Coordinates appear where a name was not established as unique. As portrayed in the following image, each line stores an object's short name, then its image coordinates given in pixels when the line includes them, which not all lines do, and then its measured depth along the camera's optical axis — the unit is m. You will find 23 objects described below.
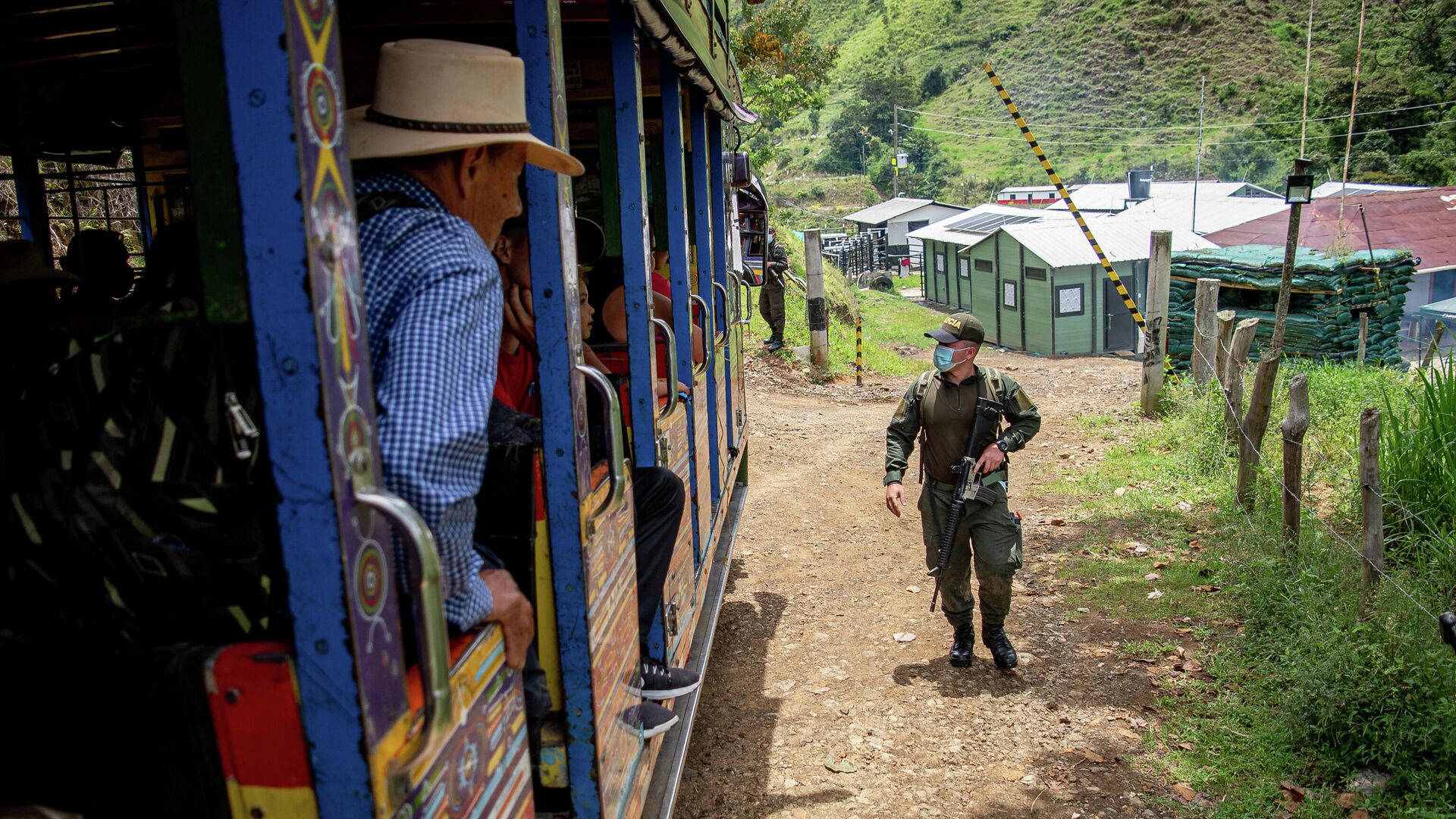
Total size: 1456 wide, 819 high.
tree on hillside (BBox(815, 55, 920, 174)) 72.94
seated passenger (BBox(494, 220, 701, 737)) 3.24
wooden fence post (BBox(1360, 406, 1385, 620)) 4.43
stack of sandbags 14.42
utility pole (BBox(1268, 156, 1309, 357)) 8.32
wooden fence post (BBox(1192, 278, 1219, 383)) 9.59
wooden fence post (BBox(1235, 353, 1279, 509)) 6.43
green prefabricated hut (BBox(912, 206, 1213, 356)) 23.28
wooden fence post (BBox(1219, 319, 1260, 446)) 7.95
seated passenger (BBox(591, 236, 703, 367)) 4.27
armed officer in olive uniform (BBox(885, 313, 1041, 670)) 5.42
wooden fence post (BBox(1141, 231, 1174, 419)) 11.03
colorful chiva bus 1.27
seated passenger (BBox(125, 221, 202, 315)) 1.49
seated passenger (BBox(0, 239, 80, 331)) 3.14
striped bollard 14.77
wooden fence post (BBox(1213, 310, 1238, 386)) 8.74
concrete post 14.09
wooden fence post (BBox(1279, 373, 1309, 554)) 5.37
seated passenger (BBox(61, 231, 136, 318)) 4.13
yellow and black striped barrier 9.86
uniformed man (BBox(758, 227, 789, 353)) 15.39
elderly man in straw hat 1.52
